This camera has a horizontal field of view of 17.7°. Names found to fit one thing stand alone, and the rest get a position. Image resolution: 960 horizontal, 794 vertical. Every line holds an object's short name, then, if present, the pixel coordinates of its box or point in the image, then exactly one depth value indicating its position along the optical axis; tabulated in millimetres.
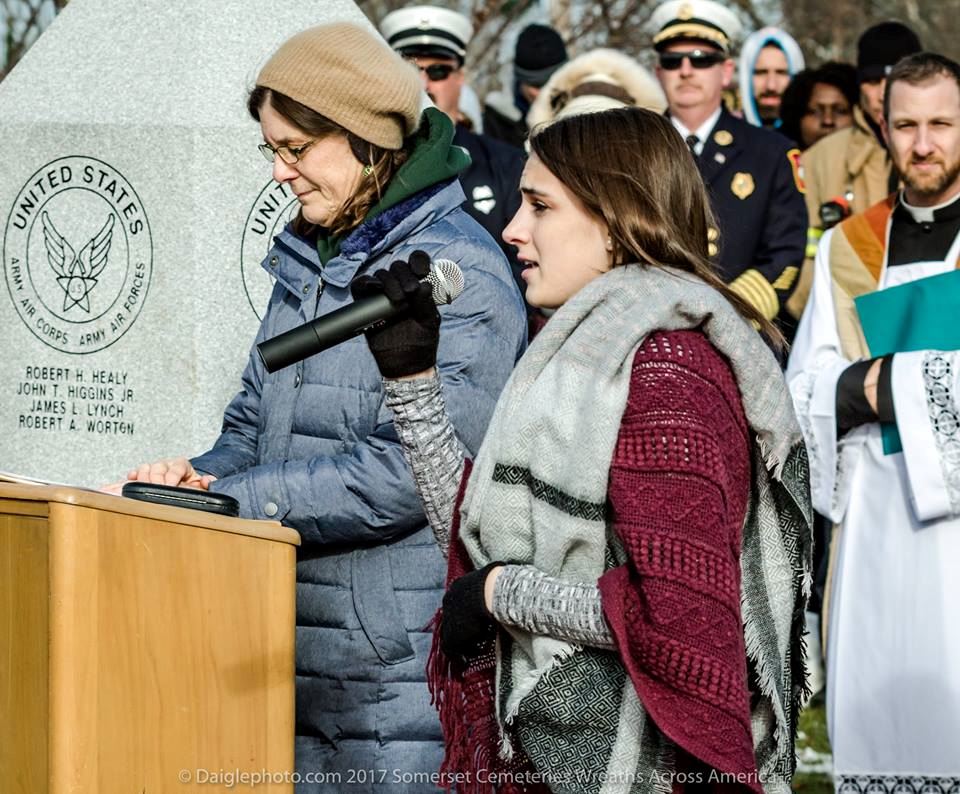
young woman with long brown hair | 4890
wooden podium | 4872
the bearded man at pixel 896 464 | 9207
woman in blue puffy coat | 6562
